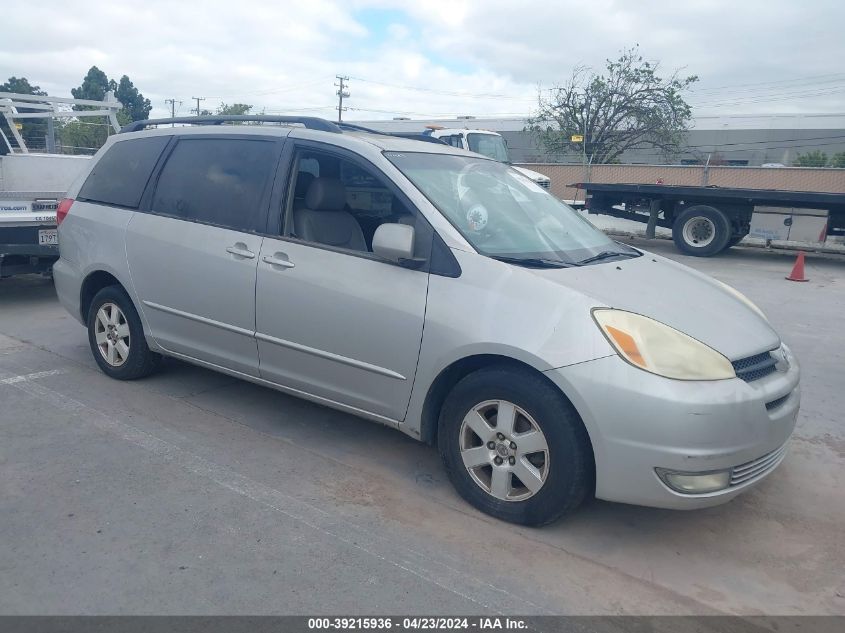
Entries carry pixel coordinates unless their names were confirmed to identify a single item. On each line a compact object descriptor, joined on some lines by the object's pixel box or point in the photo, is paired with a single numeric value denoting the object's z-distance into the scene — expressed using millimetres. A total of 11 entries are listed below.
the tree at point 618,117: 32156
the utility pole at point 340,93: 63750
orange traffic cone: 11578
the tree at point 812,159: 34800
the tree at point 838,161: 31133
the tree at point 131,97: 87438
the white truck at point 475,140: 15453
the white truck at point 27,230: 7363
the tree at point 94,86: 84181
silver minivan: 3197
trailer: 13922
